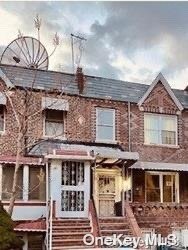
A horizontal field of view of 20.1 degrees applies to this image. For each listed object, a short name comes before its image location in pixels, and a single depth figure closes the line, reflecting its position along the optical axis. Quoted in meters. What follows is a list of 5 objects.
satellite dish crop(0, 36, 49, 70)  18.80
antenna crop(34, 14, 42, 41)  15.09
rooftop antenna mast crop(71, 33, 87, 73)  20.25
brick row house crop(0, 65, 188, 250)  15.64
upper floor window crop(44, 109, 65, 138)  18.23
